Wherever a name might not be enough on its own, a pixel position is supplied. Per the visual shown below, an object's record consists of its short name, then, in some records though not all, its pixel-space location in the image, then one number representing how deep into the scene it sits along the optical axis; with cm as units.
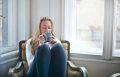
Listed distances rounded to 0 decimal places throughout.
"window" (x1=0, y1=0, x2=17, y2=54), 288
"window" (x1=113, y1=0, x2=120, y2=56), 300
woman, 233
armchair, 245
